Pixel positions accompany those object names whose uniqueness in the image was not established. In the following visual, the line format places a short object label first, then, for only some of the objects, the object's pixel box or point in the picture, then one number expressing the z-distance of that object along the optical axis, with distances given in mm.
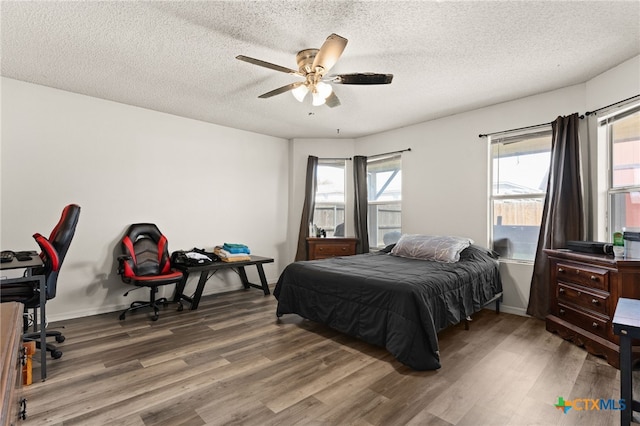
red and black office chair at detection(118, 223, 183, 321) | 3531
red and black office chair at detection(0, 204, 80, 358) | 2414
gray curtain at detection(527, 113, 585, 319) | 3227
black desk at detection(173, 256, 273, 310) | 3914
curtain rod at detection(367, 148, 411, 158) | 4937
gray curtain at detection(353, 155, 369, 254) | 5320
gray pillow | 3598
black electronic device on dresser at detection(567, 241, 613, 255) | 2707
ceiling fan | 2182
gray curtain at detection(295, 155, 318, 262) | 5339
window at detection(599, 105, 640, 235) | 2875
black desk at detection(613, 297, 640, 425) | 1520
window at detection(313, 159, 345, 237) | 5711
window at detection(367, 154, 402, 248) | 5168
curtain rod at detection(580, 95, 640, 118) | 2772
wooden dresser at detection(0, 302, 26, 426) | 765
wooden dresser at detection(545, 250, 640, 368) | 2418
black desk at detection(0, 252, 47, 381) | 2158
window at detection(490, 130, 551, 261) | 3715
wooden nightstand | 5191
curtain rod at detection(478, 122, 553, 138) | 3574
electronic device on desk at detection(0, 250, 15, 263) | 2391
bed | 2395
